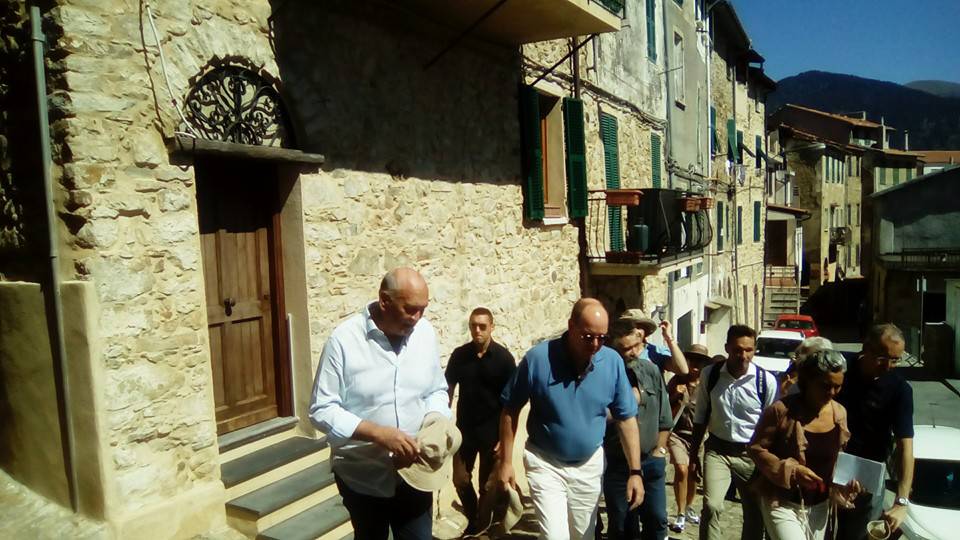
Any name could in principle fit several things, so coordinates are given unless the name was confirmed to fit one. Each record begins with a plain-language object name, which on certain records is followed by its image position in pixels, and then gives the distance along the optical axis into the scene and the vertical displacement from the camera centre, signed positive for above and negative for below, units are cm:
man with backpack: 461 -132
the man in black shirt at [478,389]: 510 -116
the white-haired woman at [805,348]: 445 -88
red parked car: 2290 -341
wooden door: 483 -31
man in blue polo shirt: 377 -105
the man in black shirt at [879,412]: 392 -112
